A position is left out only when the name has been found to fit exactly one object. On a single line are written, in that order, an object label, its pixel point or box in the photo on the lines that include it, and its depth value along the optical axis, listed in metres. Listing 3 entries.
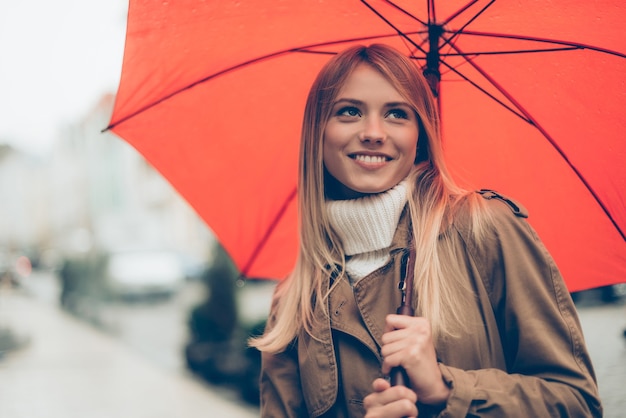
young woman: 1.79
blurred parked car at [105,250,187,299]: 18.78
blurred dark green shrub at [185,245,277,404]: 8.76
